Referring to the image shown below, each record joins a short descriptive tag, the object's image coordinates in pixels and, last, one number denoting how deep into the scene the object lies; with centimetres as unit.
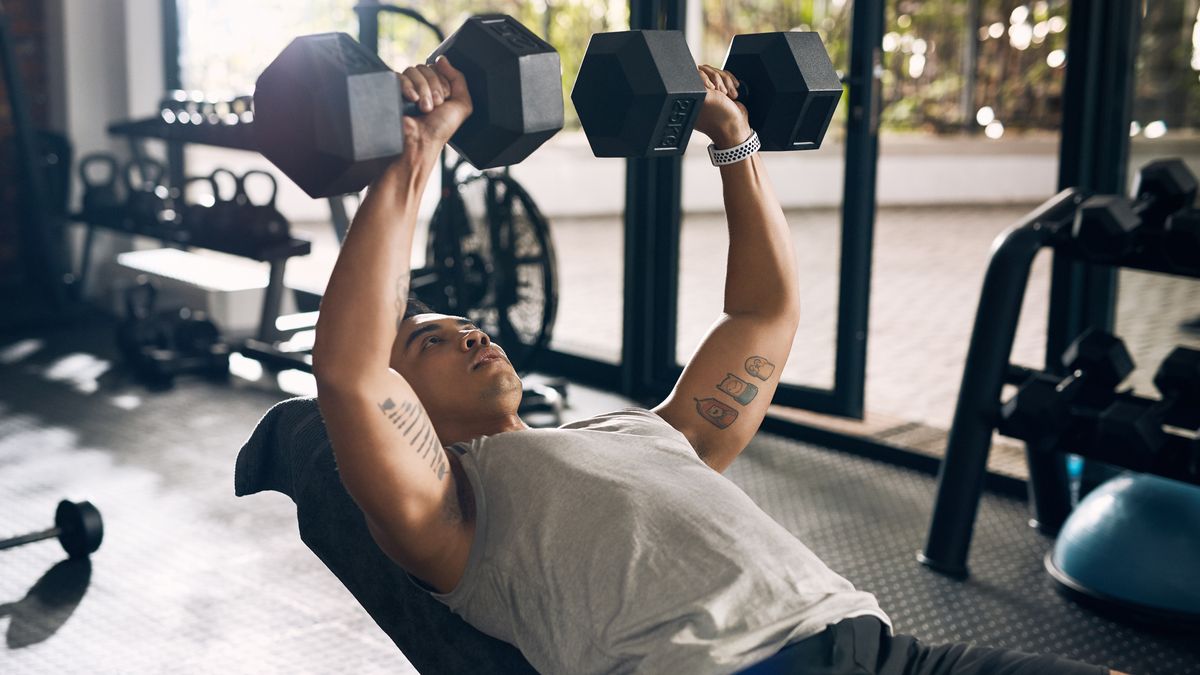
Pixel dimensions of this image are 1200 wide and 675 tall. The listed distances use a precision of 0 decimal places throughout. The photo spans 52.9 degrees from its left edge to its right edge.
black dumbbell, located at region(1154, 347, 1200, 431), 204
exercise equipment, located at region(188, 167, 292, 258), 351
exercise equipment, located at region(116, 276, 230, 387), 370
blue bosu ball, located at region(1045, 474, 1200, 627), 208
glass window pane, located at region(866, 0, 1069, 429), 444
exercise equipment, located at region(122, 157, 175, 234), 405
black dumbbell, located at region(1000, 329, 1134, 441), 212
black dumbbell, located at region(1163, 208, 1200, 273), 197
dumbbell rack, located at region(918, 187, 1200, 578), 217
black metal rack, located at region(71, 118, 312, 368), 352
